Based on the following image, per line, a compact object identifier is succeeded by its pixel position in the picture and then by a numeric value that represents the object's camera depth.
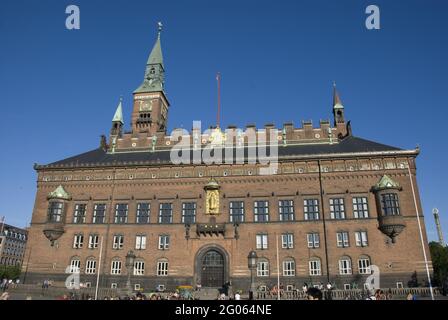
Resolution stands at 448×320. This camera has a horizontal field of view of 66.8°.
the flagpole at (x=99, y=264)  33.92
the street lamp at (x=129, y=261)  38.38
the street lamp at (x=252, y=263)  32.59
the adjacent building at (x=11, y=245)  101.12
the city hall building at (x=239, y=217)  39.47
